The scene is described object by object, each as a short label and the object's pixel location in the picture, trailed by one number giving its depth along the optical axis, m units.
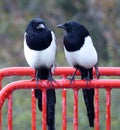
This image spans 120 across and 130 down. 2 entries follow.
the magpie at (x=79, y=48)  13.60
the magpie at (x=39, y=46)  13.65
